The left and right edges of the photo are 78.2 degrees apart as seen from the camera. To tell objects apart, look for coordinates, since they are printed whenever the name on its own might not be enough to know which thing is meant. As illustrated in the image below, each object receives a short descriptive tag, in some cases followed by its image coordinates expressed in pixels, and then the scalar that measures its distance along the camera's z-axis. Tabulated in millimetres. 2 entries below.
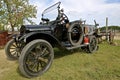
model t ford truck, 1925
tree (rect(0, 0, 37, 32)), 8277
